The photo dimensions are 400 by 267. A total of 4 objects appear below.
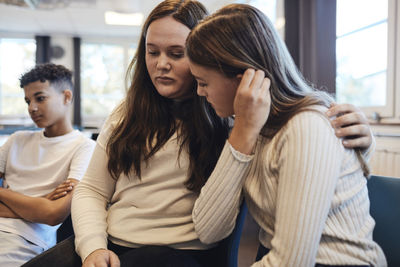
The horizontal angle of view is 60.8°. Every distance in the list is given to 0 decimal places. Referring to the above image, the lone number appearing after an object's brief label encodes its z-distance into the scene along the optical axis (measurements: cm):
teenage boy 126
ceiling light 520
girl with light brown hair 68
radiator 218
